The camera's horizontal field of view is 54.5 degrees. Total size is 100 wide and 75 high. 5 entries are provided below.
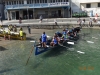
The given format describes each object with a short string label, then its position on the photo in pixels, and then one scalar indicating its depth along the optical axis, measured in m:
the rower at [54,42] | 10.23
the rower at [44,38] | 9.85
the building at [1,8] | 30.39
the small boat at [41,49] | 8.98
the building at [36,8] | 25.83
